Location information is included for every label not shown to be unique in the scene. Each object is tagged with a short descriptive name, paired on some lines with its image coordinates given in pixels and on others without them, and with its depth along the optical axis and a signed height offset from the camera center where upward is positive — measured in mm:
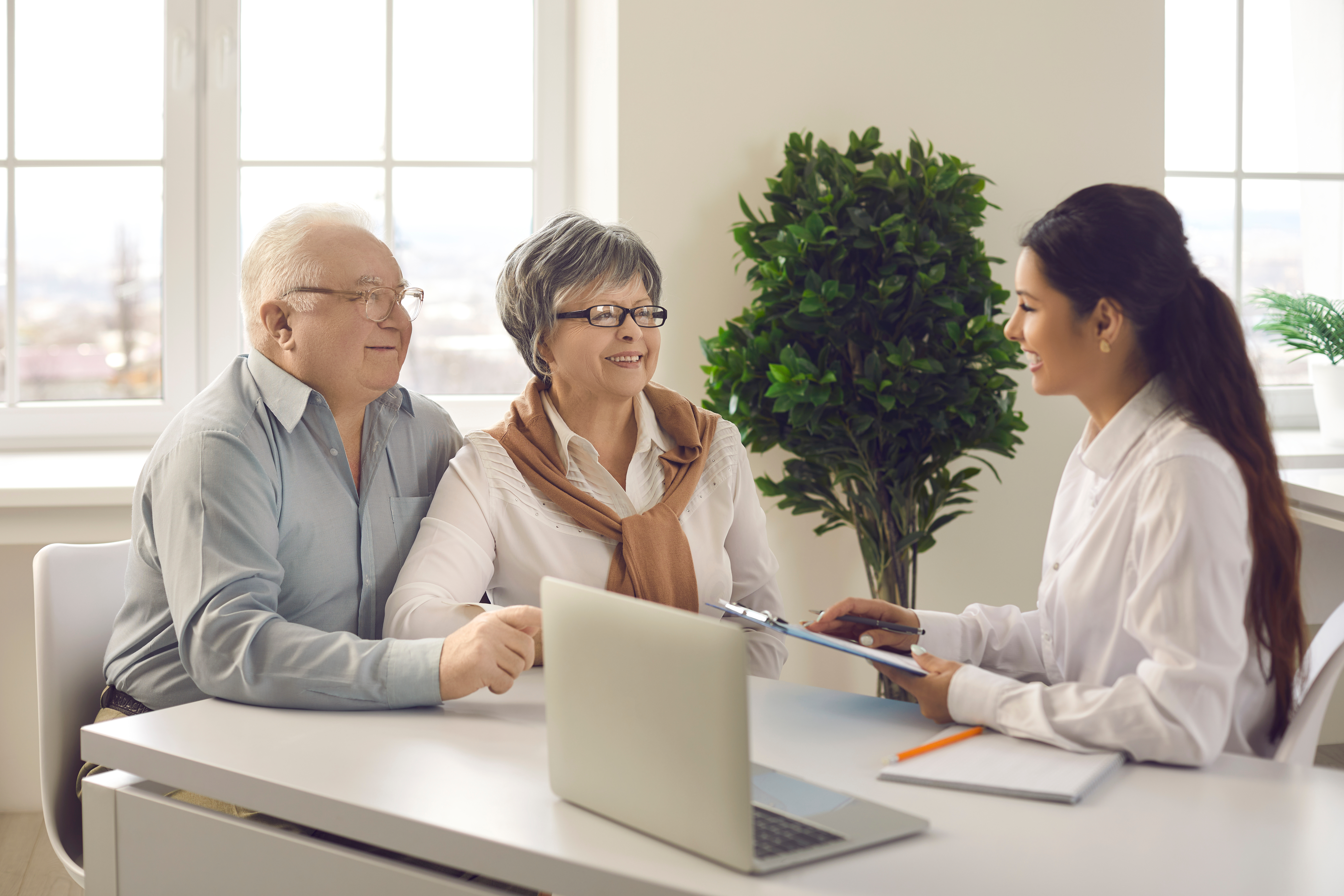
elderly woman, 3977 -94
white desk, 3276 -355
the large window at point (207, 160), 5121 +652
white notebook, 3407 -337
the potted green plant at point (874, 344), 4726 +158
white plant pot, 5196 +64
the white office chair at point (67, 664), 3892 -348
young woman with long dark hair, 3471 -123
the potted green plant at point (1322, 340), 5204 +211
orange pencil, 3506 -337
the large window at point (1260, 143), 5437 +771
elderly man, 3664 -135
